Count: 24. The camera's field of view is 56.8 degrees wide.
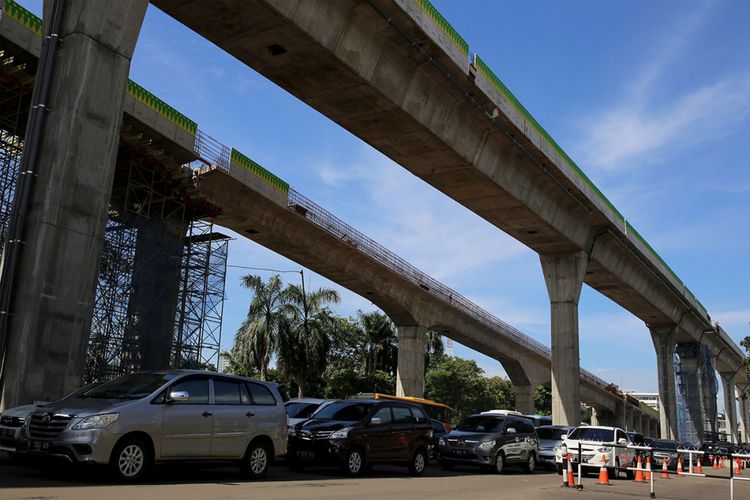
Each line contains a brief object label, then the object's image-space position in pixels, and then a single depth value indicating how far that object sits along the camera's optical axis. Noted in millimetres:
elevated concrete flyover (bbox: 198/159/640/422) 33875
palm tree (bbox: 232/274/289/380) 46875
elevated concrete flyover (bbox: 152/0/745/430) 17672
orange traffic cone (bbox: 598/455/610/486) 17478
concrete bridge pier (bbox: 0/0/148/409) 12445
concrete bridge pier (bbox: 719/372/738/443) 92438
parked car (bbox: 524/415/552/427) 34322
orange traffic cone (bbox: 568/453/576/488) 15407
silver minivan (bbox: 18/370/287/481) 9477
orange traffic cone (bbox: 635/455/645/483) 19781
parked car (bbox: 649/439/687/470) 30603
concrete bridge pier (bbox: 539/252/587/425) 34344
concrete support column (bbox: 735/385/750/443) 110062
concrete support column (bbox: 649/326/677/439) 55156
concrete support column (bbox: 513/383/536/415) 69188
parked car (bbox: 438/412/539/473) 19062
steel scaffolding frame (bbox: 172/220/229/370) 32812
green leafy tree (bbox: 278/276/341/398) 47625
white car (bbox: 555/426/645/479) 21156
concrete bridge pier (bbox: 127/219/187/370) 29125
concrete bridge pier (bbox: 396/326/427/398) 49719
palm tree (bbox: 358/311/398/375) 60906
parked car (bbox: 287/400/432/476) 14242
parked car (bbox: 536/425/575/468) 22766
